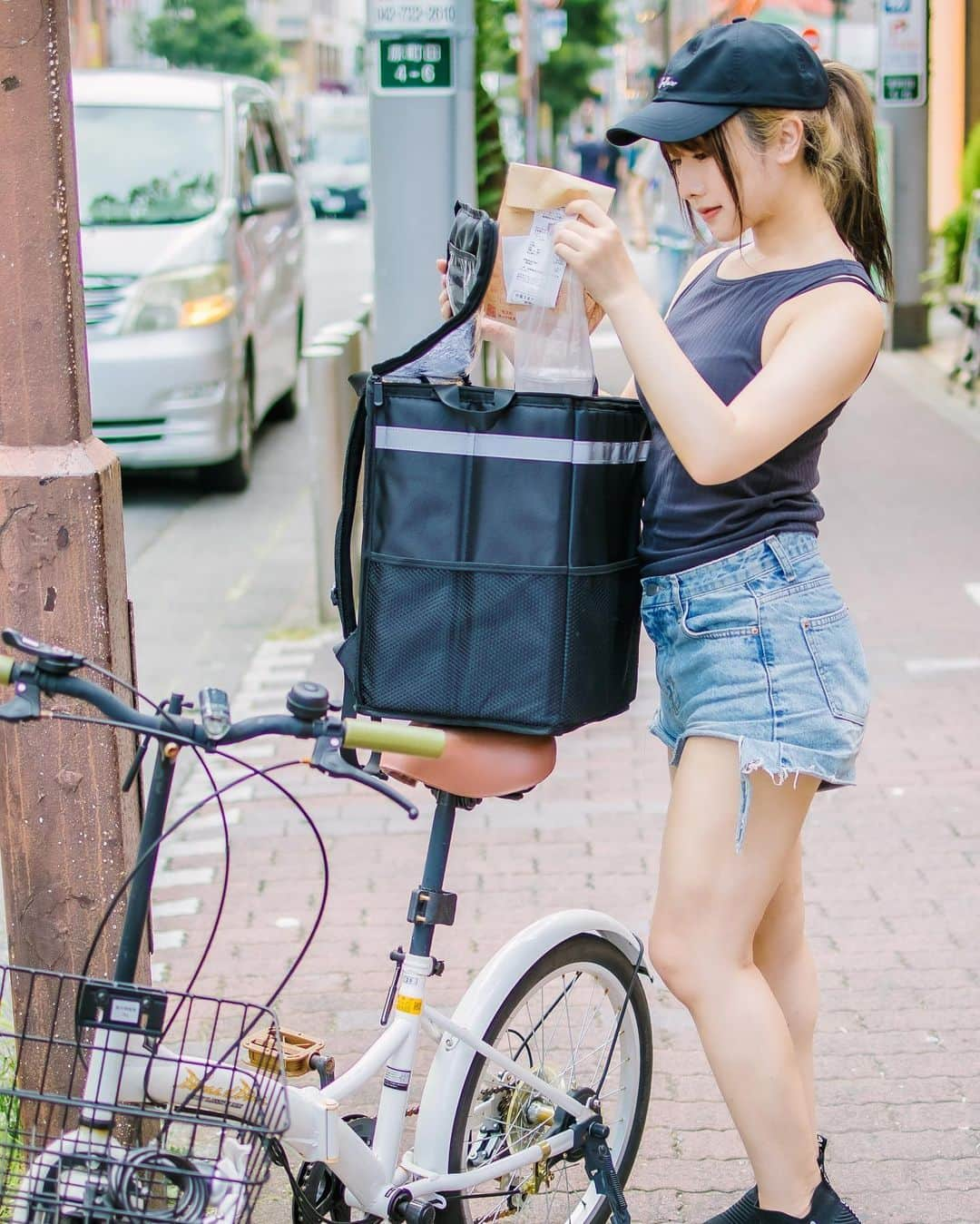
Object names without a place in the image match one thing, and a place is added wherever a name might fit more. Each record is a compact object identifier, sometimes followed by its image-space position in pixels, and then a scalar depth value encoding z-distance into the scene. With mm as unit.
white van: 8805
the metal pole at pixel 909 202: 13094
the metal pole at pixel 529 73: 24719
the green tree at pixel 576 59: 51500
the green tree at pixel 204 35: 53500
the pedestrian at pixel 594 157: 23875
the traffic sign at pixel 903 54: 12453
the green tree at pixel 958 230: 15234
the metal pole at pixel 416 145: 6539
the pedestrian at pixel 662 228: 12711
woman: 2318
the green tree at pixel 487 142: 9180
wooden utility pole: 2539
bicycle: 1817
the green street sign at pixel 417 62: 6539
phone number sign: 6469
